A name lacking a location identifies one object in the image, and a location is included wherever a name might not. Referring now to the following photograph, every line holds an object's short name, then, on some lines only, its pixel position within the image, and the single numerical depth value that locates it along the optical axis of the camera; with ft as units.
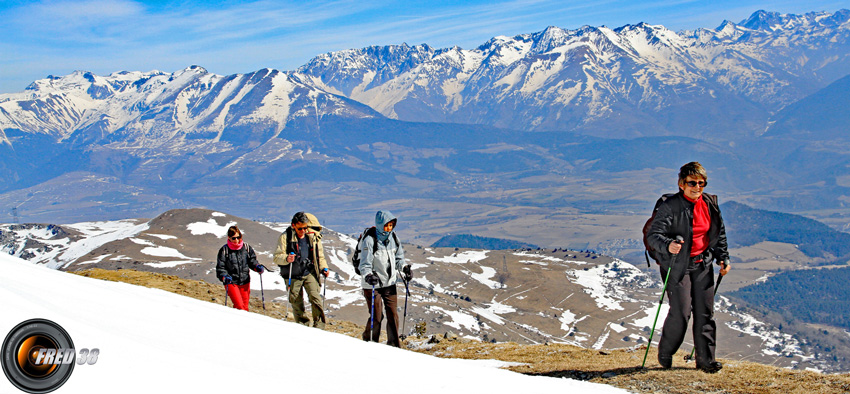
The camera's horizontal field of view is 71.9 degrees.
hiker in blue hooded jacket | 49.55
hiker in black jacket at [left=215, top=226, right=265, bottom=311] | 60.95
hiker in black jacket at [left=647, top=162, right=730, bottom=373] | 35.94
